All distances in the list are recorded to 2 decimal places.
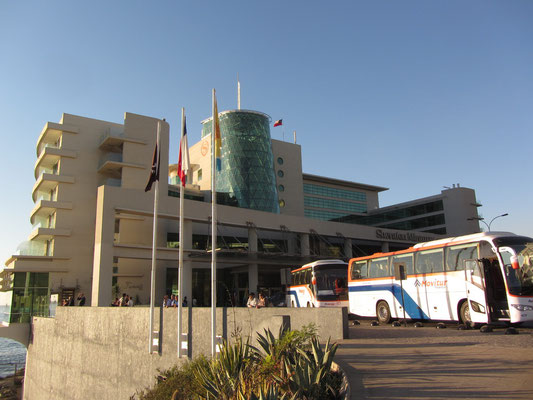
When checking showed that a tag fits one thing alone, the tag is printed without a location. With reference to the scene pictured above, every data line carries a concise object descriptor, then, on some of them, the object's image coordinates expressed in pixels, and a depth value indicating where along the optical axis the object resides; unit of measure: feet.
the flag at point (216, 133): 46.09
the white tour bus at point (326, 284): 74.90
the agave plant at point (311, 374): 23.02
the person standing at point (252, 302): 57.77
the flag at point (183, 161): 47.52
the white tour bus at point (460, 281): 43.98
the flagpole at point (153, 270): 50.35
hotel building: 106.83
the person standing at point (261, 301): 62.23
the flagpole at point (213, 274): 40.27
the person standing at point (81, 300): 83.92
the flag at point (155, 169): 52.85
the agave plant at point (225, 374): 26.71
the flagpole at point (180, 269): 45.29
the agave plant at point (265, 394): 21.13
